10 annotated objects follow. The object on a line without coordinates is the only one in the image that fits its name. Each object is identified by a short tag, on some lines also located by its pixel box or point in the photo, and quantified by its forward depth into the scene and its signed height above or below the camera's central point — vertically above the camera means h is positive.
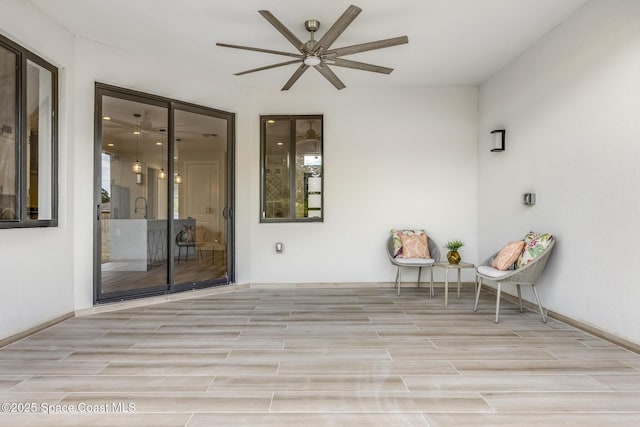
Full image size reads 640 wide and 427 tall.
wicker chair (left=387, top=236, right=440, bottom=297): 4.64 -0.63
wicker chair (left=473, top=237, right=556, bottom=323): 3.42 -0.59
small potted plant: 4.34 -0.51
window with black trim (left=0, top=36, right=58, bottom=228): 3.01 +0.63
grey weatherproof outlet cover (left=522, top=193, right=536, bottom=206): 3.99 +0.13
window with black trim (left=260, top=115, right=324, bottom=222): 5.32 +0.63
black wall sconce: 4.59 +0.88
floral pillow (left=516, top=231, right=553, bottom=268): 3.50 -0.35
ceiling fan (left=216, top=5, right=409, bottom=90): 2.74 +1.37
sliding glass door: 4.02 +0.18
